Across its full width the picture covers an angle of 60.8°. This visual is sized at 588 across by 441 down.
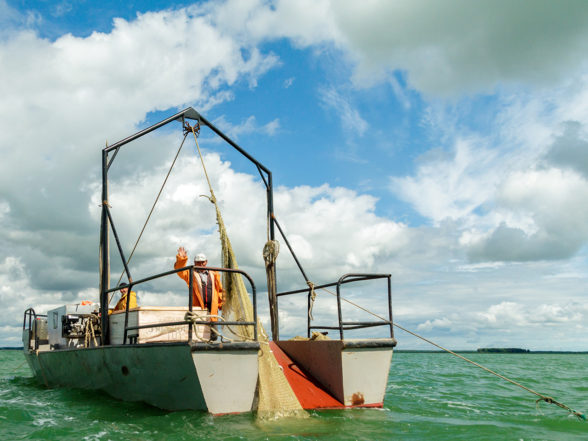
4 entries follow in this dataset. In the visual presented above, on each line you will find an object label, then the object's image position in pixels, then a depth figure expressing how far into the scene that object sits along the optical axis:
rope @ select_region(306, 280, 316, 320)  8.77
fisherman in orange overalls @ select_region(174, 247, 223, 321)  8.19
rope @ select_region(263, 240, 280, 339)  9.52
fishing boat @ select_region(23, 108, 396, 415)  6.27
